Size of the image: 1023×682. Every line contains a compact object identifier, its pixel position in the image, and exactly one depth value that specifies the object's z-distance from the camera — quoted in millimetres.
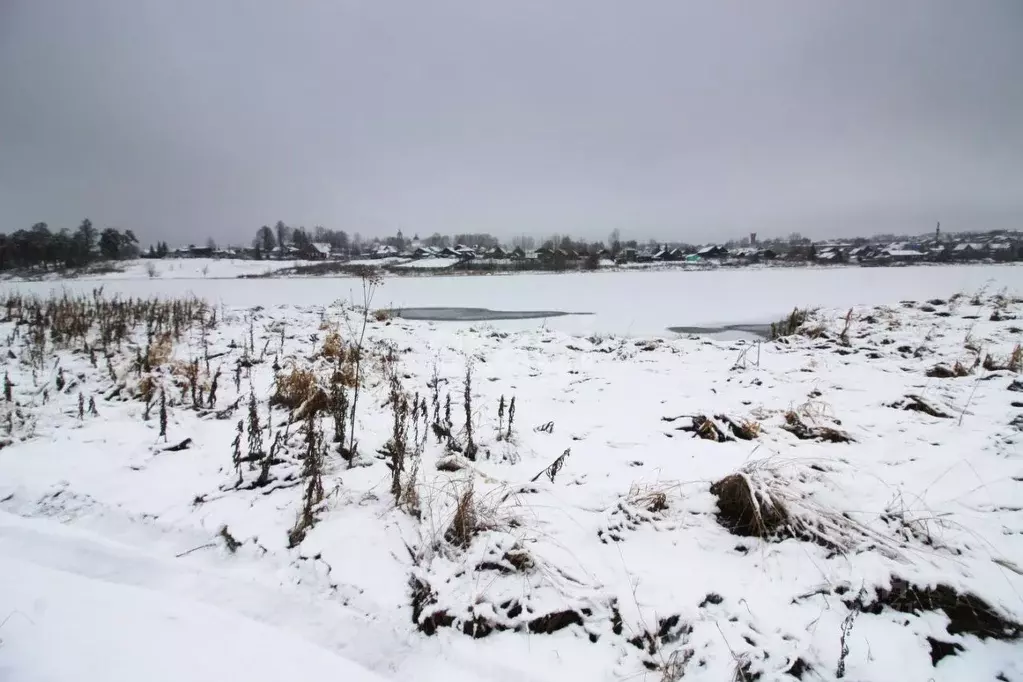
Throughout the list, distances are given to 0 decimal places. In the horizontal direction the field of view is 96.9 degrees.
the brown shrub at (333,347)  6886
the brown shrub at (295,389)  4879
